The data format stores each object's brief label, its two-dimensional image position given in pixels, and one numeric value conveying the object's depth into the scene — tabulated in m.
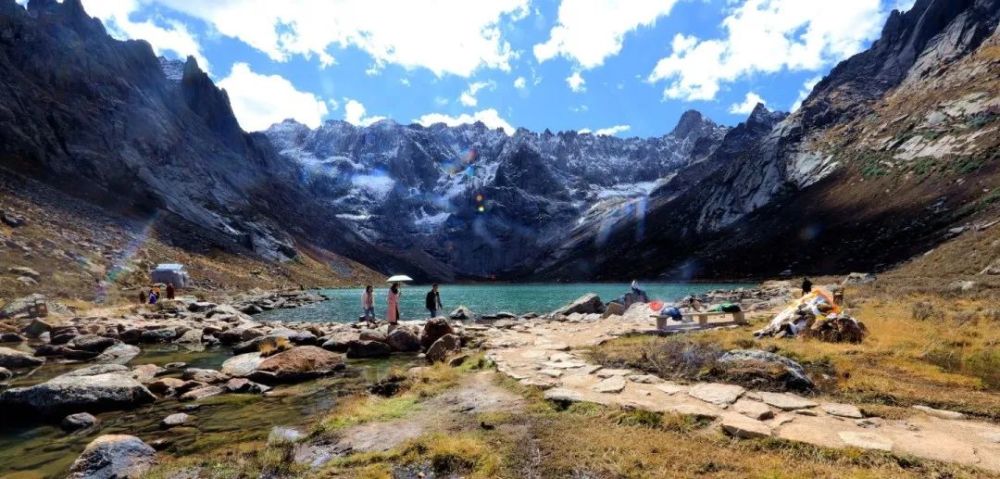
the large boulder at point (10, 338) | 22.59
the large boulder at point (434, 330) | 20.88
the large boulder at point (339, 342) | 21.17
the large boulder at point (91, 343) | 20.91
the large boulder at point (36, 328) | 24.17
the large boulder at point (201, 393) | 13.89
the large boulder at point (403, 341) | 21.05
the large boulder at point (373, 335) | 20.89
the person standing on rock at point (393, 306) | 26.25
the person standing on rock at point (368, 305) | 29.92
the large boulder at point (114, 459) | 8.20
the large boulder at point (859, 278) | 49.10
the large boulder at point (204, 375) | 15.54
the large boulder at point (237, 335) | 24.66
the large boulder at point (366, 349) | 20.22
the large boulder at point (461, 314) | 35.41
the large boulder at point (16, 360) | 17.67
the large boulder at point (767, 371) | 10.23
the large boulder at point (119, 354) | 19.83
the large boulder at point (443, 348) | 17.50
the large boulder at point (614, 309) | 28.77
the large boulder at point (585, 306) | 33.81
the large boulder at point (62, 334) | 21.87
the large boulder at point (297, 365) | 15.97
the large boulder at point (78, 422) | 11.22
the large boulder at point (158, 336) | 25.14
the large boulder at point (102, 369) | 15.67
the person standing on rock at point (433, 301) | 29.48
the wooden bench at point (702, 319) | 19.98
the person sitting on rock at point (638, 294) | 34.41
